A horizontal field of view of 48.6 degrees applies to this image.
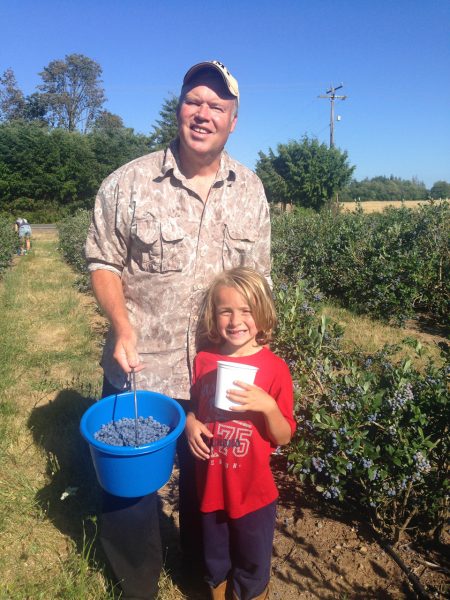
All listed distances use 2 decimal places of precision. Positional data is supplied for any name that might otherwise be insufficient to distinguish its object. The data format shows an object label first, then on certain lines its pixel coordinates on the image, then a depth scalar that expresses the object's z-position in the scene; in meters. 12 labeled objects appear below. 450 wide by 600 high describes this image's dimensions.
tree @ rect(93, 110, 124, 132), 53.75
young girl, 1.82
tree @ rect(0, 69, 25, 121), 51.81
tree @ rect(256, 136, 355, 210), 32.41
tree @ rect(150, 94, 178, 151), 37.47
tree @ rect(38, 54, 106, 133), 53.00
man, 1.87
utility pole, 30.12
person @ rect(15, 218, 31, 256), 15.00
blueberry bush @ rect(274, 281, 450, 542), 2.15
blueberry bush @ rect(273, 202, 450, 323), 6.27
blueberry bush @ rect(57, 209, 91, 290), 10.02
